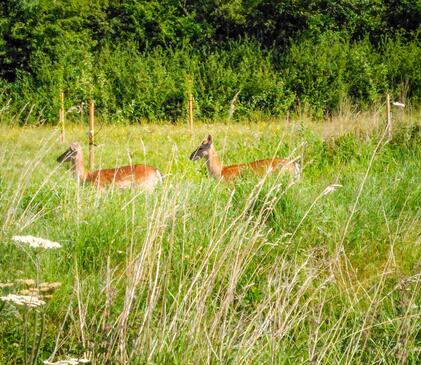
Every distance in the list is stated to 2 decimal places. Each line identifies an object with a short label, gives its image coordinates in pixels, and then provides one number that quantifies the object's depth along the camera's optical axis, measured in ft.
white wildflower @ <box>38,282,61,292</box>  17.16
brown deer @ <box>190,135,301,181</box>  61.21
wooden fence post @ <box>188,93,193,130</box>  107.55
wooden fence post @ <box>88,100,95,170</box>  65.98
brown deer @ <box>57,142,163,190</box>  49.88
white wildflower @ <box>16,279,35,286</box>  17.85
